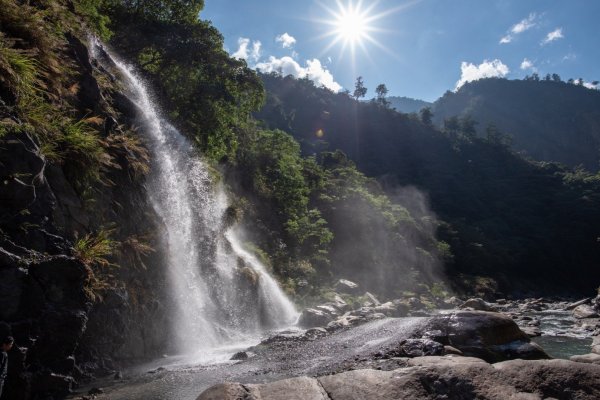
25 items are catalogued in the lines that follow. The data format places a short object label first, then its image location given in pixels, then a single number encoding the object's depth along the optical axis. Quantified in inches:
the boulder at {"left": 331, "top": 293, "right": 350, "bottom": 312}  845.5
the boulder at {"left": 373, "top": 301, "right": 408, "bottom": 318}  847.1
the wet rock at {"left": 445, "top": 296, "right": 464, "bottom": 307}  1330.0
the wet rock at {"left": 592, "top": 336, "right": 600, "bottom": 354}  453.1
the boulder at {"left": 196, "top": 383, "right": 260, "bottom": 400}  206.8
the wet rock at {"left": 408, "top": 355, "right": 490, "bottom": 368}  227.1
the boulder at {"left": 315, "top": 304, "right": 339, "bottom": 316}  764.6
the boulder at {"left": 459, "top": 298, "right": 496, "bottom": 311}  868.6
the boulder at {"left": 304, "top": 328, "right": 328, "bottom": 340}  517.0
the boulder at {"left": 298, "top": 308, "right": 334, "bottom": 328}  680.4
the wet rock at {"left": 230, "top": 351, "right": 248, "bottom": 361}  408.5
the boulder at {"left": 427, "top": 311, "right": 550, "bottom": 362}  319.9
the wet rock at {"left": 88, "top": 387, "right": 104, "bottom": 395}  291.5
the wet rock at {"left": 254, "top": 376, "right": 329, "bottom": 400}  215.2
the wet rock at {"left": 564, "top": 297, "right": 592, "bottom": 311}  1184.4
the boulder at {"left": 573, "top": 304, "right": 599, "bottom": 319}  898.9
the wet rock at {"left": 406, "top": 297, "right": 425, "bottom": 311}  1003.6
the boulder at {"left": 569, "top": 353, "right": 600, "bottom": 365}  293.0
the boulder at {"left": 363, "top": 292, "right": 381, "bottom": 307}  972.8
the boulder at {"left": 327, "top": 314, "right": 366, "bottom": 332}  586.9
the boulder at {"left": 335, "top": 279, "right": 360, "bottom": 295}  1127.0
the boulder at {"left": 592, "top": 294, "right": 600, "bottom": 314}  971.0
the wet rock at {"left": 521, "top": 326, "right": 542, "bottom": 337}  623.2
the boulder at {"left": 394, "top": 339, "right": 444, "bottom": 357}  325.1
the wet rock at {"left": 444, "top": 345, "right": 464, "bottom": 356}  314.1
